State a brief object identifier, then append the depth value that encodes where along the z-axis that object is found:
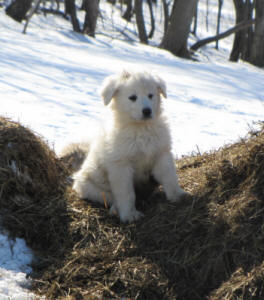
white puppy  4.05
